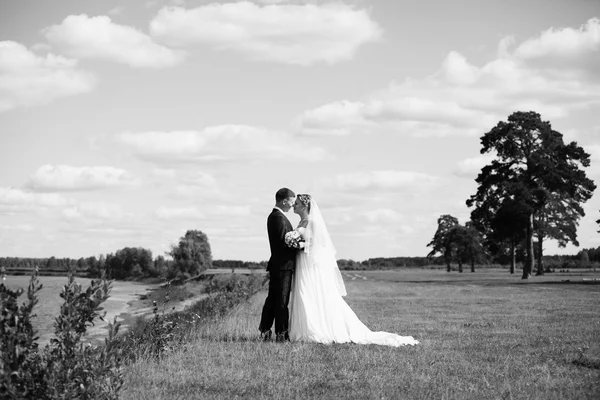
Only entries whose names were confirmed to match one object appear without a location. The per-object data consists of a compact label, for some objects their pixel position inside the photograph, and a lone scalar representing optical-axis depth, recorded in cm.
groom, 1250
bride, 1233
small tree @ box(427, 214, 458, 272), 12262
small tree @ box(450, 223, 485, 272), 11744
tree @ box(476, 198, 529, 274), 4841
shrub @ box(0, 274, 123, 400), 549
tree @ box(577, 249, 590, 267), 15662
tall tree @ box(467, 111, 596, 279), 4884
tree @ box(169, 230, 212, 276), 10865
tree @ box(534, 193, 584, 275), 5069
